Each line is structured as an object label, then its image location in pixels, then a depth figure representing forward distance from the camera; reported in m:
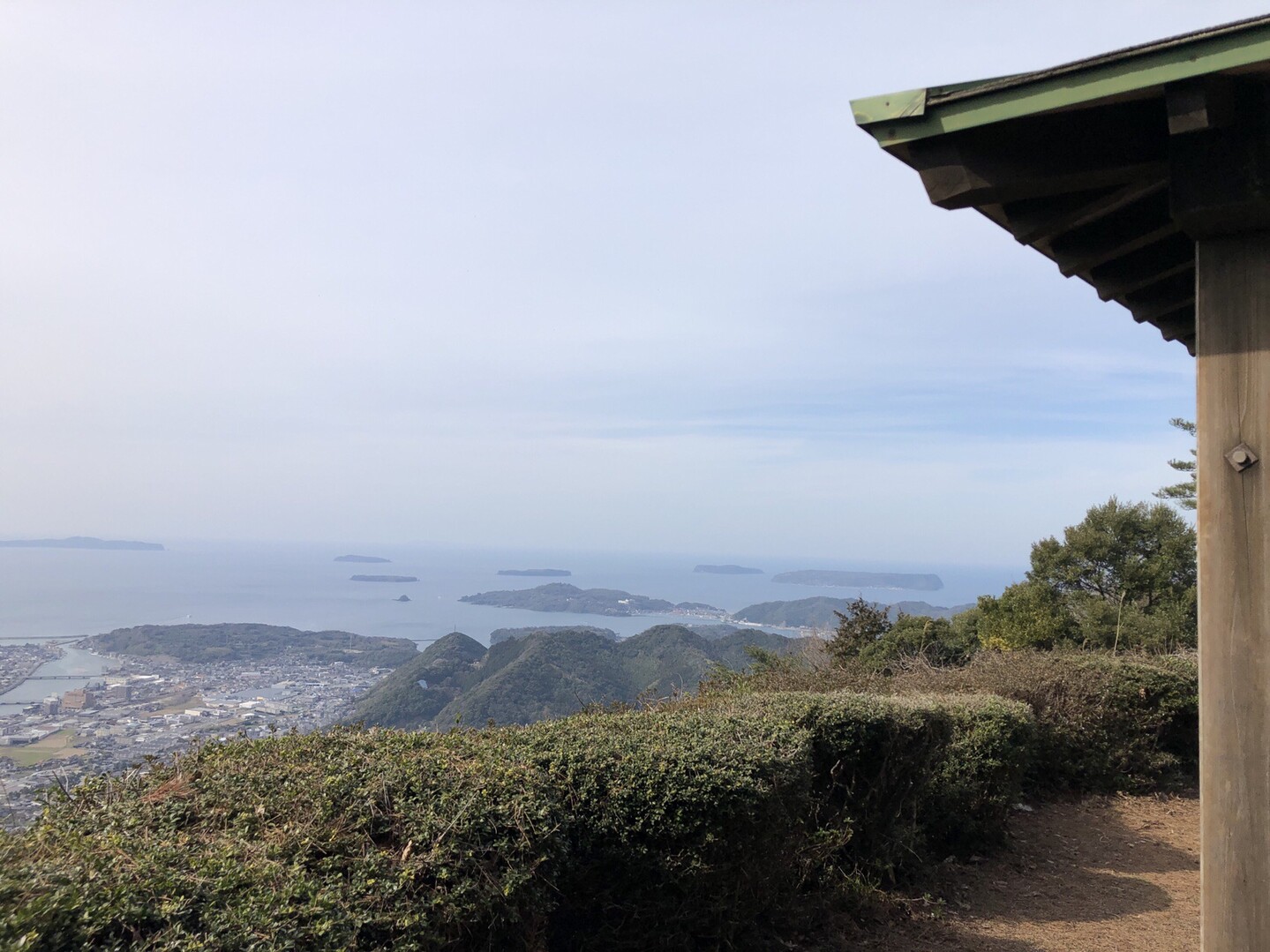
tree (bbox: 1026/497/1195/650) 21.55
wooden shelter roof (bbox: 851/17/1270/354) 2.22
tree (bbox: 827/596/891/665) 19.02
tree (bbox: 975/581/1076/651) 18.09
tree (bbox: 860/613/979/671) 16.72
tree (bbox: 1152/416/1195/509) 26.62
